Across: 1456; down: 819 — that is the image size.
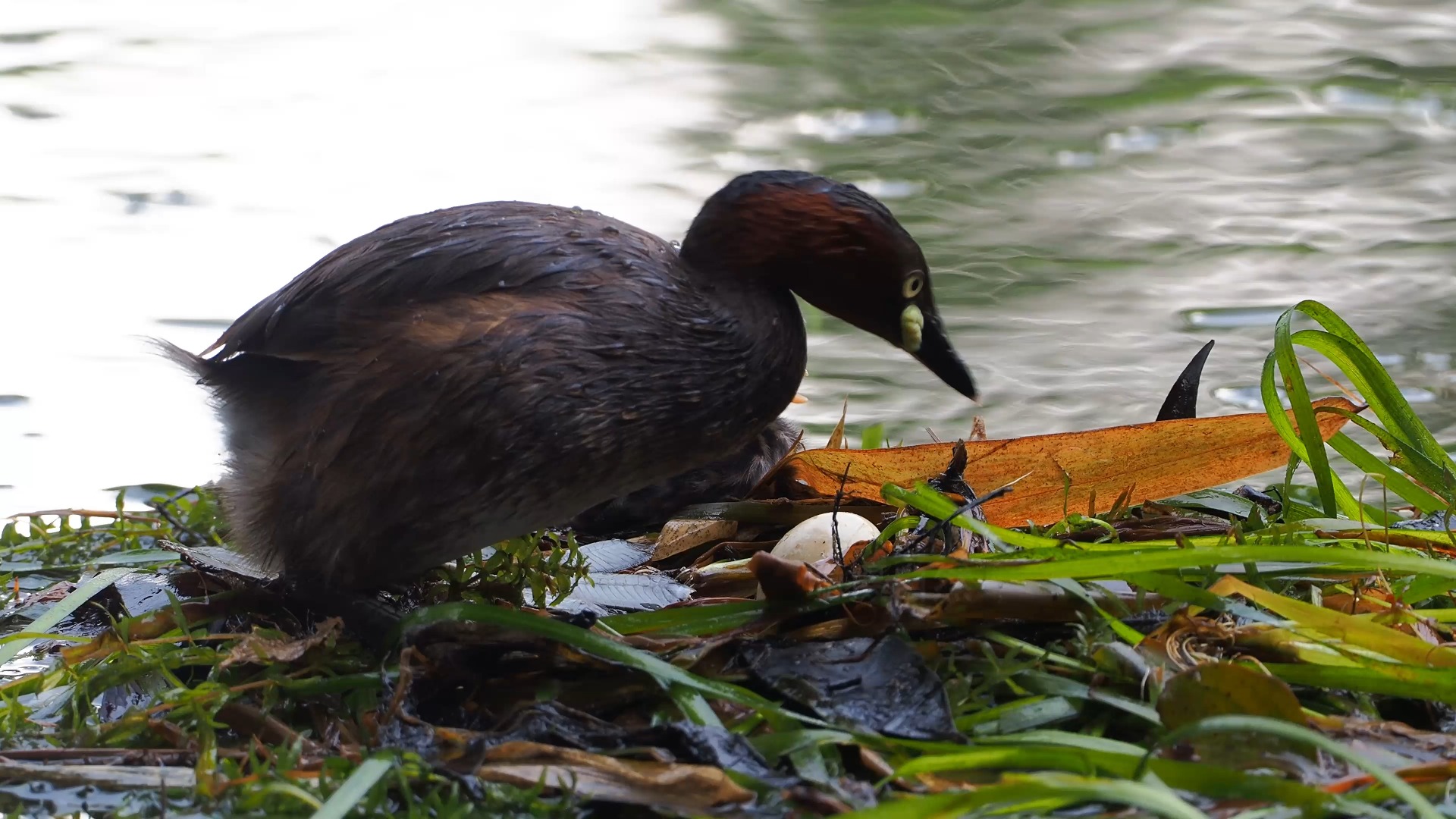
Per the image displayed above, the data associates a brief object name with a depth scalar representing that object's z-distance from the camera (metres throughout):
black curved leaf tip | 8.87
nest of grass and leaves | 5.40
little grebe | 6.69
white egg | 7.51
